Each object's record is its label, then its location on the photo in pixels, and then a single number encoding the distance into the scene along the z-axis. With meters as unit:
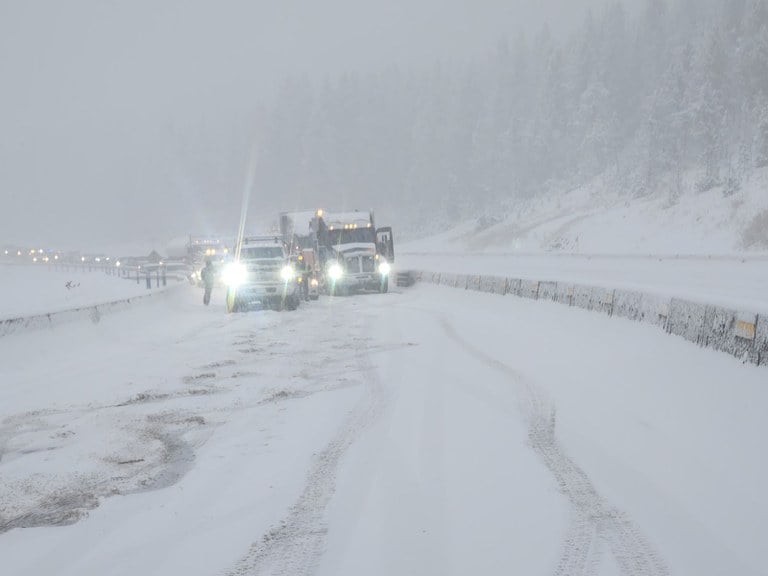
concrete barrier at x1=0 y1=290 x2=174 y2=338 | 11.87
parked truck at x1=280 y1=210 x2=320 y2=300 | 26.23
